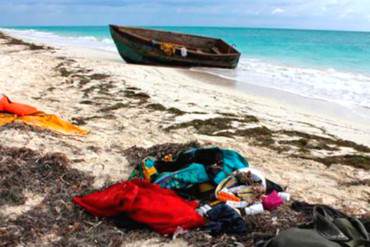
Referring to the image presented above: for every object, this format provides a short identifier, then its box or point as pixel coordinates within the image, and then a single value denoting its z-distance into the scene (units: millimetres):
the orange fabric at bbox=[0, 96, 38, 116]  5887
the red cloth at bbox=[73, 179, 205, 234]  3377
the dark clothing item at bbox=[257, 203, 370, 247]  2711
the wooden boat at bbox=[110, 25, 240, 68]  14430
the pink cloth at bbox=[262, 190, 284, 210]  3816
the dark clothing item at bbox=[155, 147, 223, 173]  4375
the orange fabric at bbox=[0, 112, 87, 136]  5624
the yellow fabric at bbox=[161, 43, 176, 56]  14403
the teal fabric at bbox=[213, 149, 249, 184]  4094
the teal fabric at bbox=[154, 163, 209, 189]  3977
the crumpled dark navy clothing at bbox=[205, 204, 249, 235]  3344
